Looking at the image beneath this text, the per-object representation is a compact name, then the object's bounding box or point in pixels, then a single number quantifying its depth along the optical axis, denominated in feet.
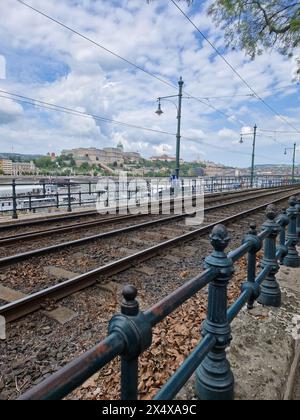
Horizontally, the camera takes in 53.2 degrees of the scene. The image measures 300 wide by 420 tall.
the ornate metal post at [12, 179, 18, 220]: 34.76
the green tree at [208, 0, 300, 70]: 32.21
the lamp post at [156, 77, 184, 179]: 67.02
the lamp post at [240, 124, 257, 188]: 120.37
